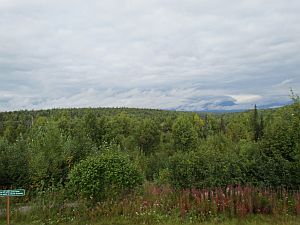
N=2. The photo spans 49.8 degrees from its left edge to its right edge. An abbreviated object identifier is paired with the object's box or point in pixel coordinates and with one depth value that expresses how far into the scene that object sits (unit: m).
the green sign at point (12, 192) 8.93
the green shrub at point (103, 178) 10.84
